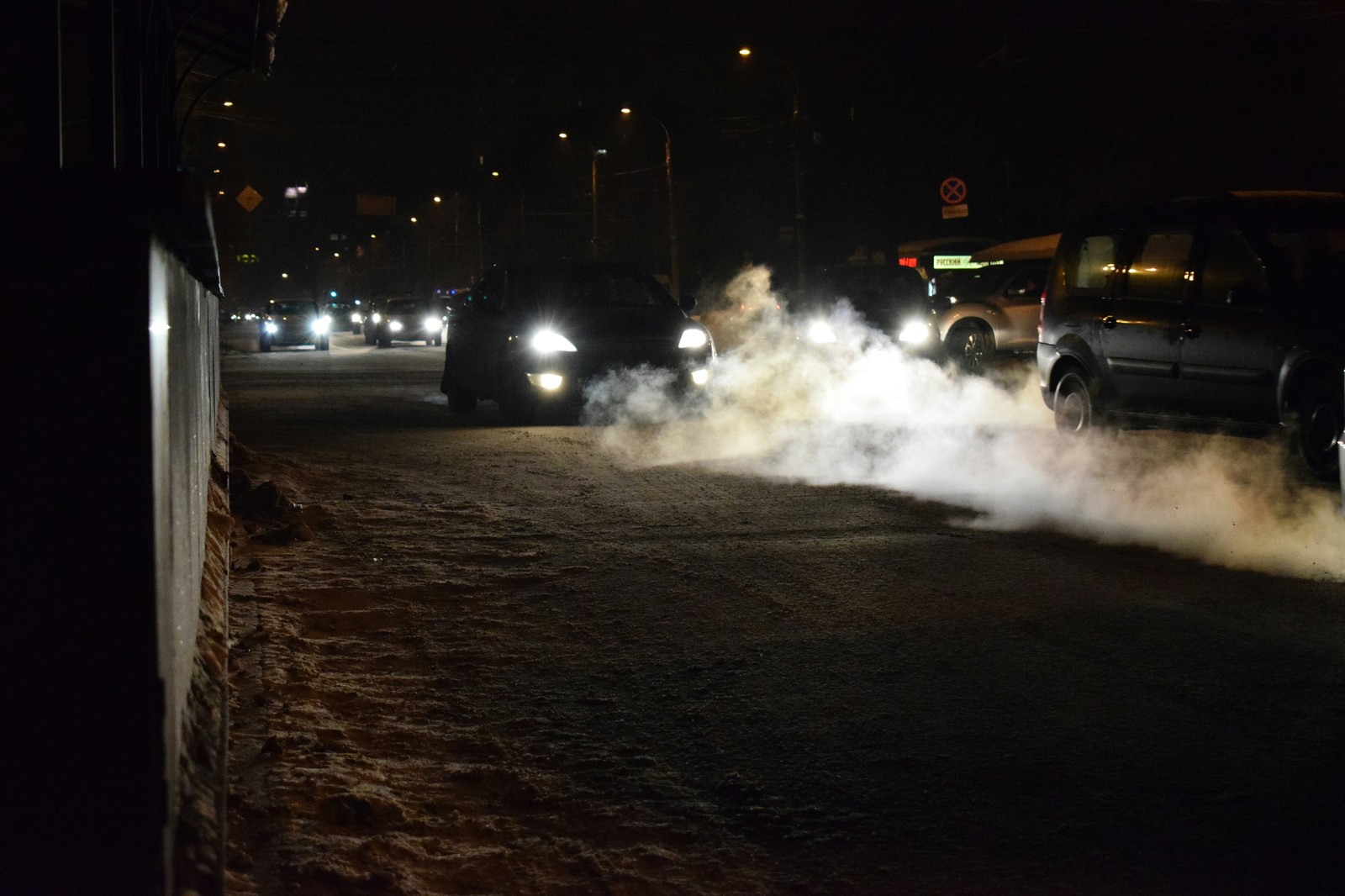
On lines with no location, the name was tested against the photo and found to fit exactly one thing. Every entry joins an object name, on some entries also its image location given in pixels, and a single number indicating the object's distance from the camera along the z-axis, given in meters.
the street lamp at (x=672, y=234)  39.66
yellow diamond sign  47.74
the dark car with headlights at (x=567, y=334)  15.56
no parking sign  41.09
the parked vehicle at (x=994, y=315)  23.38
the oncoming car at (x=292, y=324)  43.16
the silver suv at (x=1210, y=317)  10.48
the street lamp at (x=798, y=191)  34.44
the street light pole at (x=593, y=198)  49.69
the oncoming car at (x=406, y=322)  49.06
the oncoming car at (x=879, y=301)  25.06
